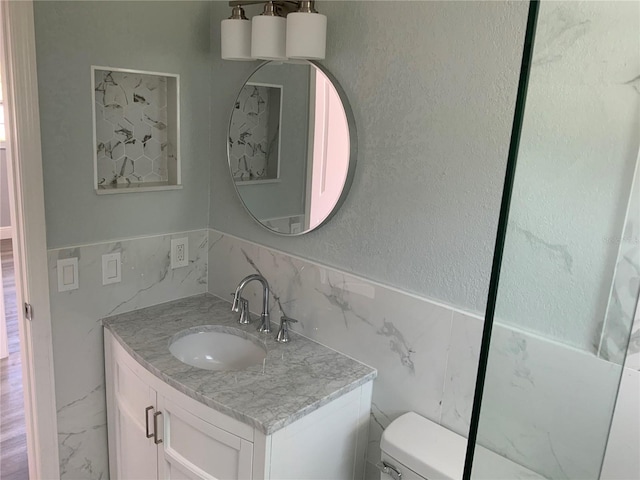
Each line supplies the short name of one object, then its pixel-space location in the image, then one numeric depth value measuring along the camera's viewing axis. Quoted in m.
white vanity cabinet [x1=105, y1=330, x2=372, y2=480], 1.45
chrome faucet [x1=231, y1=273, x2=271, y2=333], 1.86
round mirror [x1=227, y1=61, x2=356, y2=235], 1.69
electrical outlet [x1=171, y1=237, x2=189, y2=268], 2.16
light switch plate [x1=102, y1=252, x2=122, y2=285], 1.97
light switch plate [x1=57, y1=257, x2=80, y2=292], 1.86
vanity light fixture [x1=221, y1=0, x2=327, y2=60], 1.58
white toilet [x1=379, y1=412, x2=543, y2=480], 1.41
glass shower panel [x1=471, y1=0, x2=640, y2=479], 0.89
